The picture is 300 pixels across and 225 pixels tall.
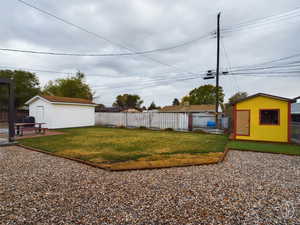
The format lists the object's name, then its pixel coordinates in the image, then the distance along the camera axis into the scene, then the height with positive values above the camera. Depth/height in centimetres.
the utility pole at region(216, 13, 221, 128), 1166 +431
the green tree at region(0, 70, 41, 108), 2575 +489
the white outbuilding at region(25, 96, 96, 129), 1259 +1
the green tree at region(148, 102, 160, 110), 5662 +215
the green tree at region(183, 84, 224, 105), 4138 +492
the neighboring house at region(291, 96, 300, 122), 1483 -2
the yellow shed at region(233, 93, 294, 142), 764 -37
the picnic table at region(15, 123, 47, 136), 883 -111
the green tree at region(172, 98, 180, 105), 5908 +416
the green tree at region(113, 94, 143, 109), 5730 +417
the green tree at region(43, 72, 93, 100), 2883 +492
